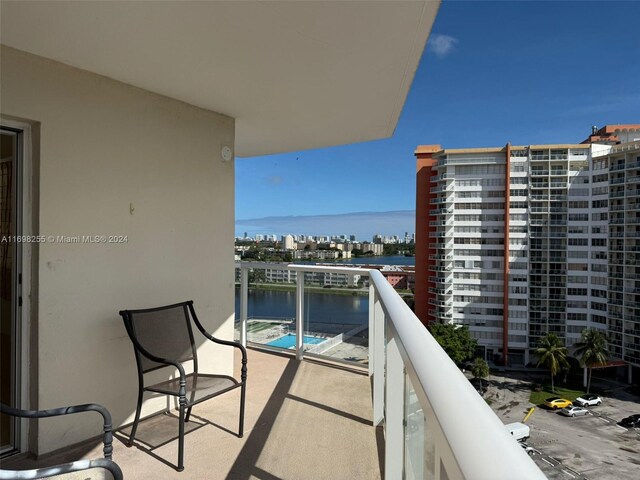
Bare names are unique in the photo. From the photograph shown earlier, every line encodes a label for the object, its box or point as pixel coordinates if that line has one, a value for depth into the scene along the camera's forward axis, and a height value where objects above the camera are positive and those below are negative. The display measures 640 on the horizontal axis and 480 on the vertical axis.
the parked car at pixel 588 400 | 31.24 -13.83
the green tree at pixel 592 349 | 34.22 -10.18
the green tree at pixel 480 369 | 32.81 -11.55
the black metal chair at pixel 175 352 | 2.44 -0.89
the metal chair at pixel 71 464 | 1.19 -0.82
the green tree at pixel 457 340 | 35.22 -9.93
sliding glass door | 2.54 -0.25
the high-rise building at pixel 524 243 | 38.78 -0.15
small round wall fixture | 3.80 +0.89
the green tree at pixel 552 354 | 34.31 -10.65
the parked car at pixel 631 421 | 28.29 -13.97
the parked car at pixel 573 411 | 29.34 -13.73
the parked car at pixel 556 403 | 30.48 -13.63
